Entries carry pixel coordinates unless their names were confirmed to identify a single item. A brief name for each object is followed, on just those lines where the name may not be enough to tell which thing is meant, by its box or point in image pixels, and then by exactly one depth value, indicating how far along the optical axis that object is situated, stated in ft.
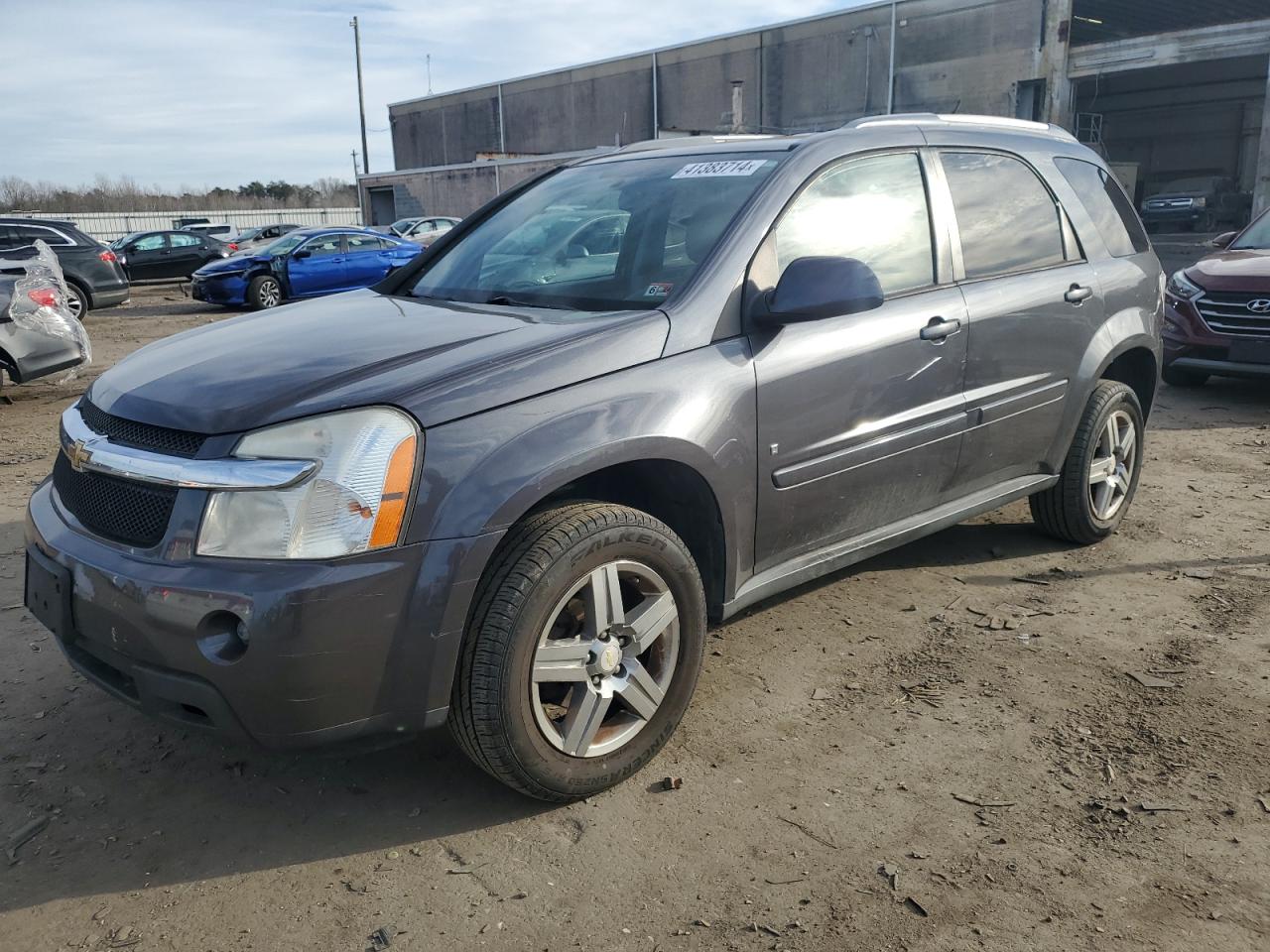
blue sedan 57.62
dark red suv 26.50
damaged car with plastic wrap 27.78
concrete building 109.60
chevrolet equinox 7.95
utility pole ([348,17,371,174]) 175.22
